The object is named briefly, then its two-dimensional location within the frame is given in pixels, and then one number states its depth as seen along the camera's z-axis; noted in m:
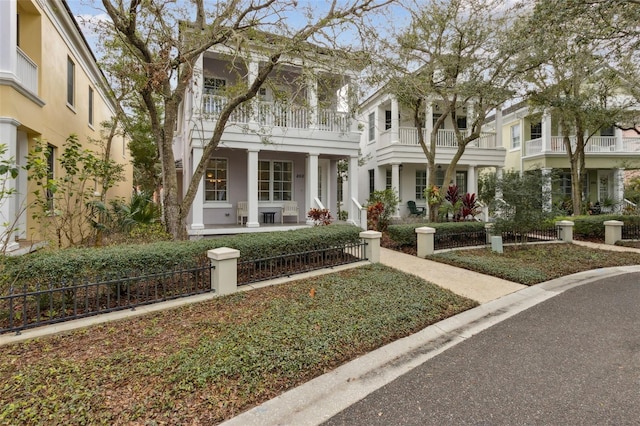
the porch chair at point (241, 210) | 12.65
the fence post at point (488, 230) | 10.86
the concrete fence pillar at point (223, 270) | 5.71
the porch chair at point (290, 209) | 13.22
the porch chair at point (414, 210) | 17.43
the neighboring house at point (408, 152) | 16.70
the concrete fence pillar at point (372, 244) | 8.33
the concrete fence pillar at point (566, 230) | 11.88
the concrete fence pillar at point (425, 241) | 9.74
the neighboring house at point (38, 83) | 6.97
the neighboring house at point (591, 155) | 19.95
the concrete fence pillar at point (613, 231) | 12.13
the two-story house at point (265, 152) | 10.55
